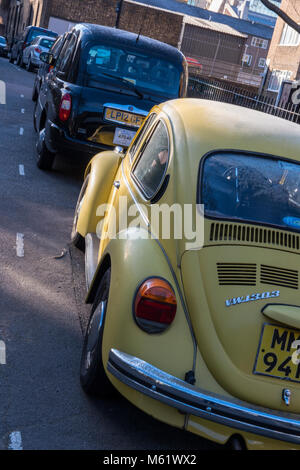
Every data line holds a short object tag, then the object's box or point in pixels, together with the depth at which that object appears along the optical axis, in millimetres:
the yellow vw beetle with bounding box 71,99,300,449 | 3041
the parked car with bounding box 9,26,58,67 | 28781
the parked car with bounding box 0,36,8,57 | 37000
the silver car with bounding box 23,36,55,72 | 25281
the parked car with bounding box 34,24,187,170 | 8336
